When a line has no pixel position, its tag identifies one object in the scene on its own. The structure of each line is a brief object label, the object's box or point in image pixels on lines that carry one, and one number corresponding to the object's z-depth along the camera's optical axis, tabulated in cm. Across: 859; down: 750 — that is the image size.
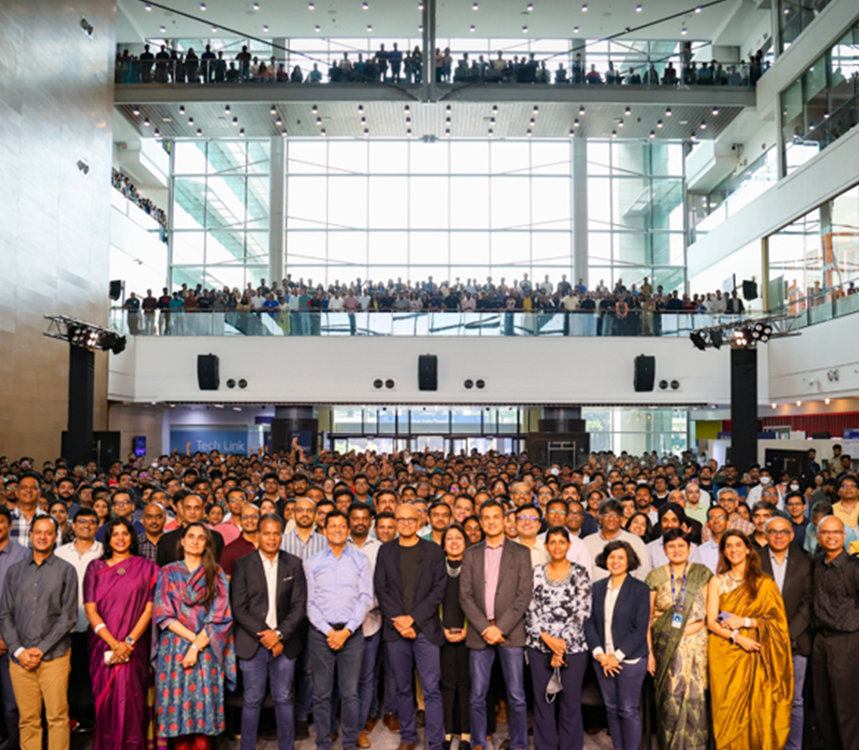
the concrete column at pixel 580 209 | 3111
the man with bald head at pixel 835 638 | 535
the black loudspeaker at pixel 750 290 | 2277
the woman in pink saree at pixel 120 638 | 518
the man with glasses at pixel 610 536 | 654
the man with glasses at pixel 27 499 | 797
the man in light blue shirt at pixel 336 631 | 560
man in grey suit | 550
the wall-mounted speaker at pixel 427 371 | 2216
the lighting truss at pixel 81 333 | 1587
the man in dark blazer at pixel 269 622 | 538
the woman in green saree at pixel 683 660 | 527
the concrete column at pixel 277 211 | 3111
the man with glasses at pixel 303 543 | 608
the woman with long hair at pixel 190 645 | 514
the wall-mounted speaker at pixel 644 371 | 2192
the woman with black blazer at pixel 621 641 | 520
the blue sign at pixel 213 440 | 2633
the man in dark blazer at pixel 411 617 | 561
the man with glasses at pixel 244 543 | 626
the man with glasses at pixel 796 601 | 553
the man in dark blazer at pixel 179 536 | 617
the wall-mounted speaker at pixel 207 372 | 2198
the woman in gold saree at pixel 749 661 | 522
